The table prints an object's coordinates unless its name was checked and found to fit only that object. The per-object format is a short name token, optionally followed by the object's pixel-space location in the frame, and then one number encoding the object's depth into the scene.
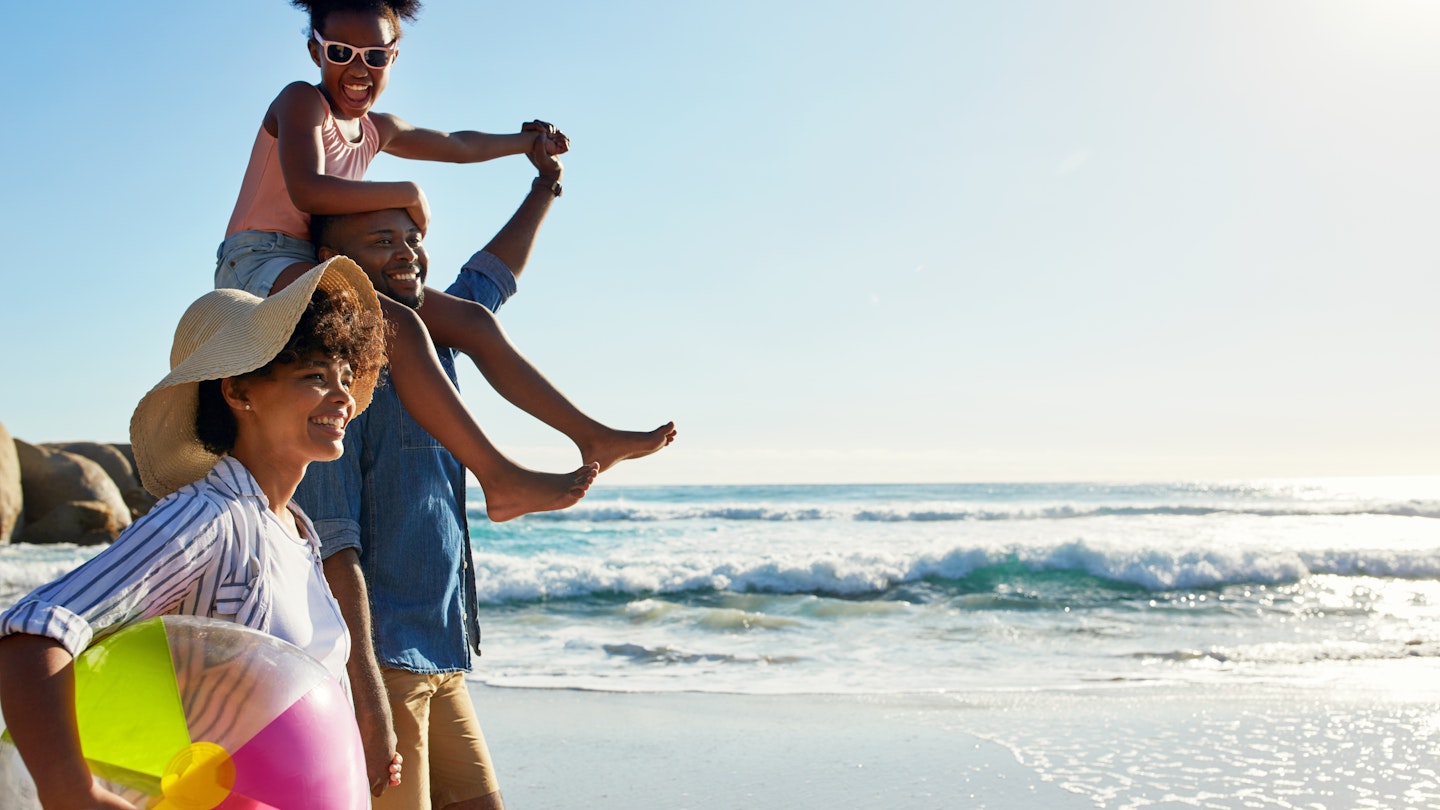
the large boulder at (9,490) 17.17
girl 2.45
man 2.27
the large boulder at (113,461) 20.62
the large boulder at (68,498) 17.38
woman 1.48
